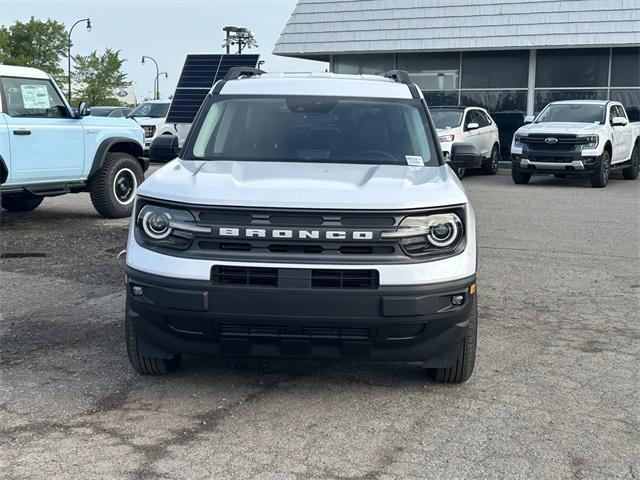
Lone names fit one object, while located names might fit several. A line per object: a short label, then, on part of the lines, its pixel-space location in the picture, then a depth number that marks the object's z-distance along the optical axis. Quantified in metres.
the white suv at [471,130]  19.08
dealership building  23.02
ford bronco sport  4.17
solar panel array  22.70
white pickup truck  17.88
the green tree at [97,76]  60.66
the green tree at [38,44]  53.97
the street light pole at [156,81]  78.46
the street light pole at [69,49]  56.19
